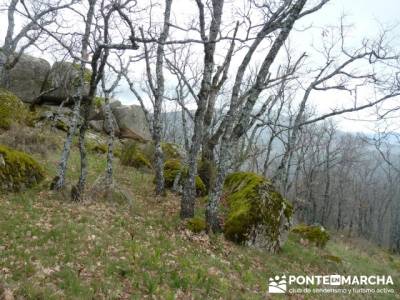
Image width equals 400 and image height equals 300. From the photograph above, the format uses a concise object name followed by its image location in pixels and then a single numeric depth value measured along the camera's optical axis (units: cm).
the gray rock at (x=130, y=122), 2600
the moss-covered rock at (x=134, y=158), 1788
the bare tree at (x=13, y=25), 1429
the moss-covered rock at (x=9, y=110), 1510
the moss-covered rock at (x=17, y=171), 959
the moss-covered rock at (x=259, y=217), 996
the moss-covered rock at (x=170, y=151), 1885
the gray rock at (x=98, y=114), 2412
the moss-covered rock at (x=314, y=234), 1391
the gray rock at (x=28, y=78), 2278
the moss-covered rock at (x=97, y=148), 1930
